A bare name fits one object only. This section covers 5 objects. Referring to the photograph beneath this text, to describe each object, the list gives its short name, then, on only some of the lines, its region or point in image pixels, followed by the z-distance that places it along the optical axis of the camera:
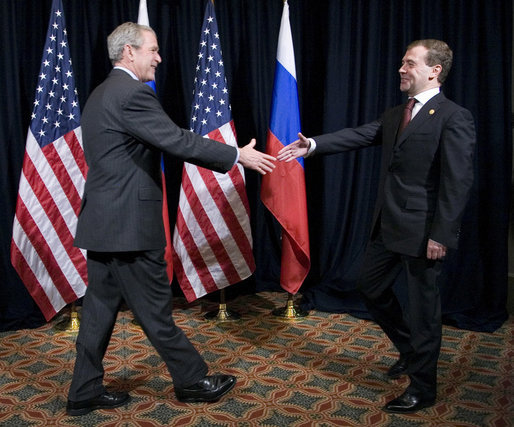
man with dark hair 2.52
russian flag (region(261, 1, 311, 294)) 4.15
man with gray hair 2.47
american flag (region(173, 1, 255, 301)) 4.05
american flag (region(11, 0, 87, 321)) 3.85
